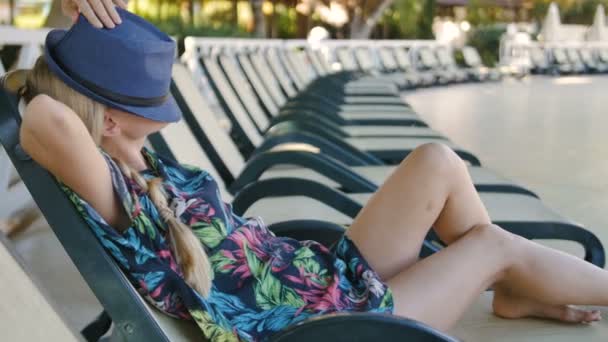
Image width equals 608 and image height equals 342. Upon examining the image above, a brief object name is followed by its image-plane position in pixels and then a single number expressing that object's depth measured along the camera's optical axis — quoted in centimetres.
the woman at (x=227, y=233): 183
